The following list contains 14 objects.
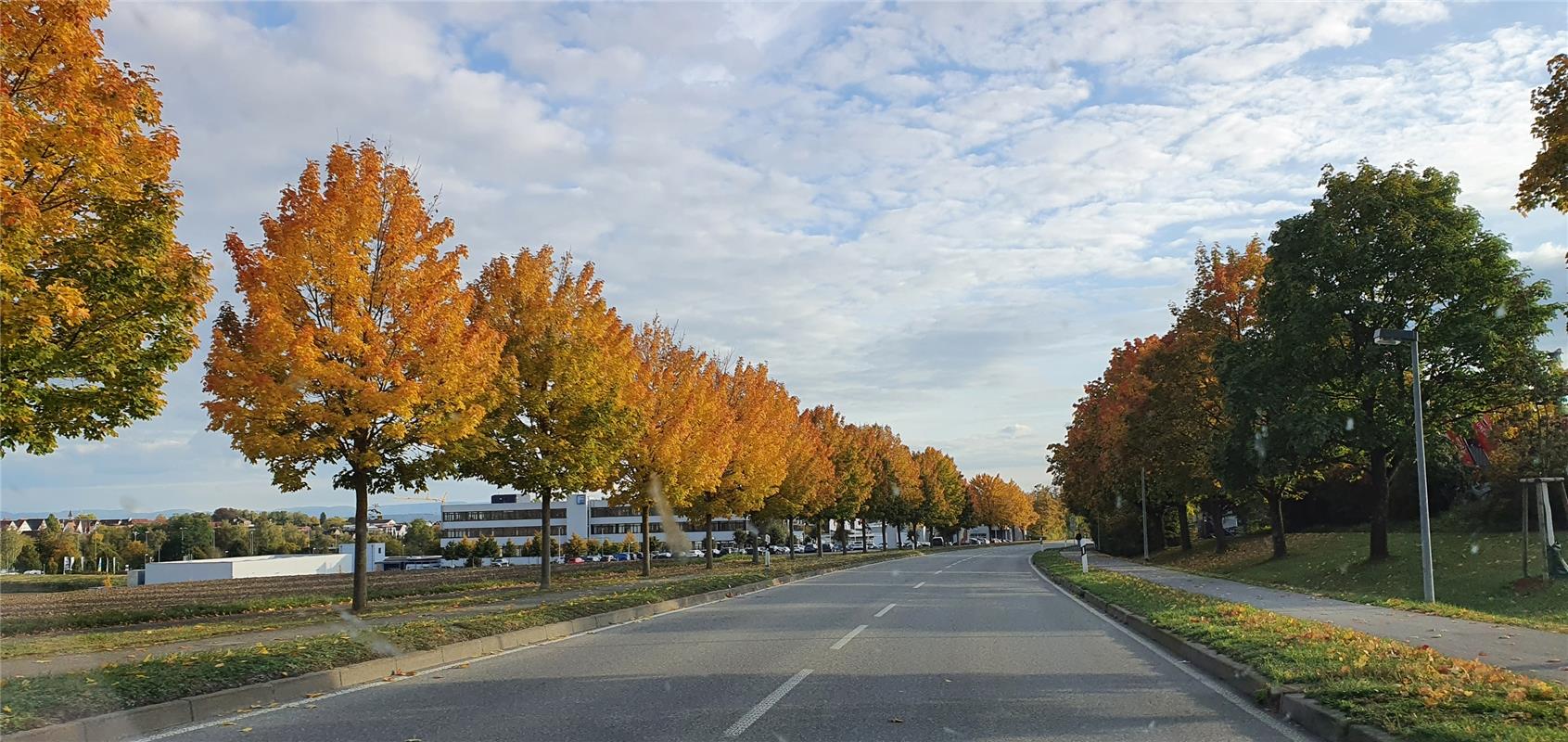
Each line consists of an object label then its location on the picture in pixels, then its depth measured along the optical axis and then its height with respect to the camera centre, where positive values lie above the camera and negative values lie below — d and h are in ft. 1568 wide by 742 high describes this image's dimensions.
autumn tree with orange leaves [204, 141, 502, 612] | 52.21 +7.62
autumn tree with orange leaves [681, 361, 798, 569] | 125.59 +2.29
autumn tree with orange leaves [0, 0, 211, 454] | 36.52 +9.71
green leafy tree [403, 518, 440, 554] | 382.22 -23.78
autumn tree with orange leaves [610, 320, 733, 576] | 102.12 +4.41
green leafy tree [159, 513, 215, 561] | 279.69 -15.94
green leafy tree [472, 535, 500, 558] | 266.36 -19.12
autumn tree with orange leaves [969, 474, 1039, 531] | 409.69 -13.52
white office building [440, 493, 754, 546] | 414.41 -19.41
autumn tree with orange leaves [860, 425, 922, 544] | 231.09 -2.34
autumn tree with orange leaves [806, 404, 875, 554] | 187.73 +0.42
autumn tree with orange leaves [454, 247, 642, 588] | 78.02 +6.91
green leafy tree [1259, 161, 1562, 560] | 86.17 +13.55
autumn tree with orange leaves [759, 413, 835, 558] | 149.59 -0.87
